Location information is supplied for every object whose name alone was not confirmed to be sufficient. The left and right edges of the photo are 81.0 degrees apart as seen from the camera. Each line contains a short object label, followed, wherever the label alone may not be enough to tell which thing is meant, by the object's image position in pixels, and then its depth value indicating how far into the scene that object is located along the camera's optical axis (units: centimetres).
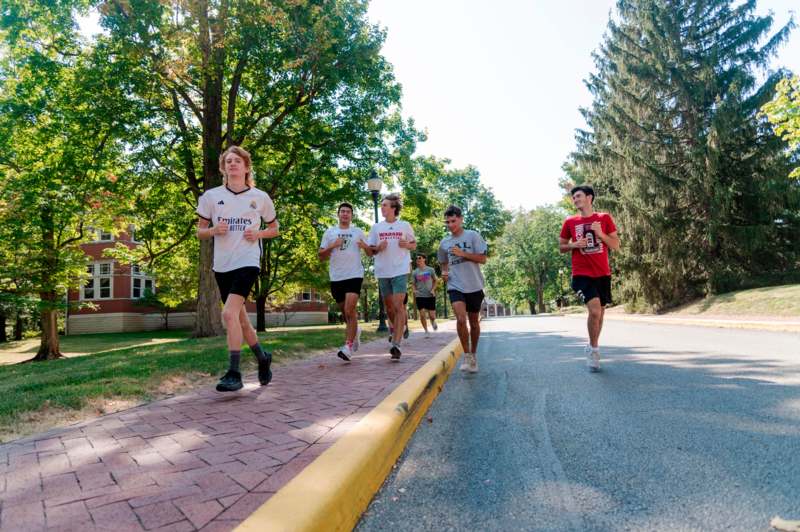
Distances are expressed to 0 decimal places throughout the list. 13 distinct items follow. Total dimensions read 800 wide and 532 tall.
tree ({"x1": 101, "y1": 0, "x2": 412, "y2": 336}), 1109
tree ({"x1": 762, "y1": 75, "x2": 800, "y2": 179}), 1569
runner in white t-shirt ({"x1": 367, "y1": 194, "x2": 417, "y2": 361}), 643
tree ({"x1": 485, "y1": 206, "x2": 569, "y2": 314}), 5500
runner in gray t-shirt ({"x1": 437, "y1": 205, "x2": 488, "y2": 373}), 592
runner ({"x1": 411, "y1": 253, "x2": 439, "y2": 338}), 1204
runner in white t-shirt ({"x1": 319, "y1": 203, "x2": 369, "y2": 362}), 651
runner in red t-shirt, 584
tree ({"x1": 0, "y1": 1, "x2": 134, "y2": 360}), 1253
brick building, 3619
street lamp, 1343
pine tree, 1838
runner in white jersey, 426
